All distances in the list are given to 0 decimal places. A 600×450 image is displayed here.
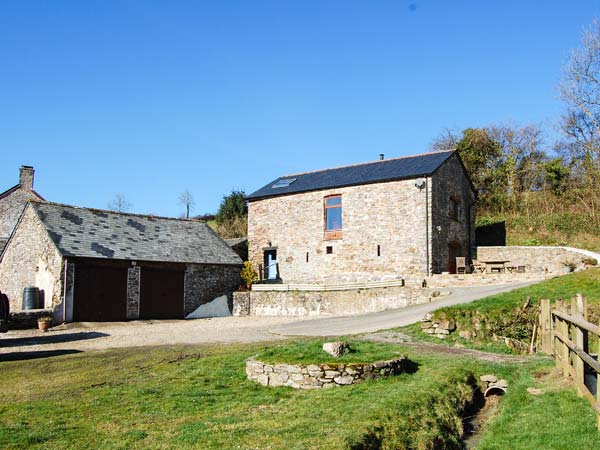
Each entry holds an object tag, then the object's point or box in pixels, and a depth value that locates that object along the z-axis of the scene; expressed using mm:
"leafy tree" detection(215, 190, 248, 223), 46531
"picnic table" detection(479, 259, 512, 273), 25028
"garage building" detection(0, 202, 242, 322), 22703
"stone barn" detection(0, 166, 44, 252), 35594
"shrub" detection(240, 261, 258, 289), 29125
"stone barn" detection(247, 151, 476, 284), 26031
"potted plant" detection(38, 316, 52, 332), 20375
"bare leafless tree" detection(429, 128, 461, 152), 41328
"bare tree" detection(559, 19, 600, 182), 29172
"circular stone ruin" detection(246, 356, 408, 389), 9828
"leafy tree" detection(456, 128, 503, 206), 37469
